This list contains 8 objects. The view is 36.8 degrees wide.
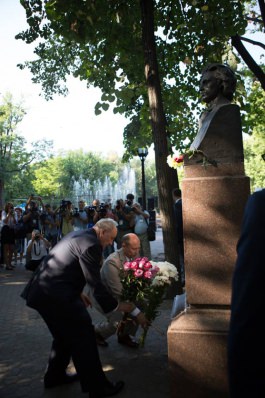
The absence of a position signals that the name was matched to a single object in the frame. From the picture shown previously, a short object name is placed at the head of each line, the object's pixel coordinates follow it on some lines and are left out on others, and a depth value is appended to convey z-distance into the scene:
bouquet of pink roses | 4.68
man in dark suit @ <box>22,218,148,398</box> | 3.75
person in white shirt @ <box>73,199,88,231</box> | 13.70
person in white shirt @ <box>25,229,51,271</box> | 9.46
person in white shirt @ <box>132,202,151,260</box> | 11.24
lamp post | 15.31
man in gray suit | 4.89
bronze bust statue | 3.78
